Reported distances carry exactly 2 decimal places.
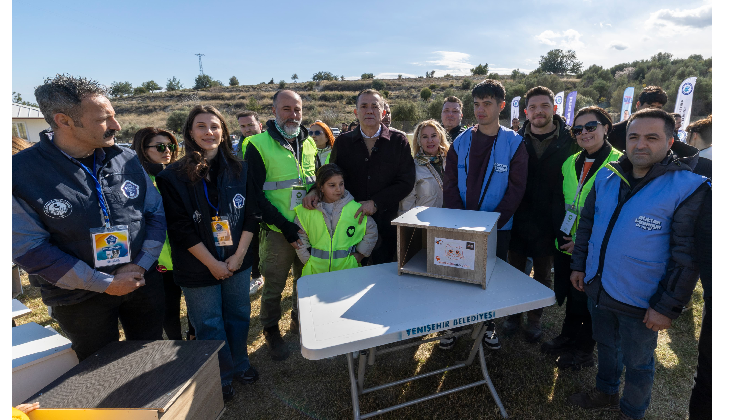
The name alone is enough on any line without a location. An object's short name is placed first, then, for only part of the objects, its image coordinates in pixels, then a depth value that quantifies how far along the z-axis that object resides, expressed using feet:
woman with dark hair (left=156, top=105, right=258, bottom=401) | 8.39
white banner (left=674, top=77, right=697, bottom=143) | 30.30
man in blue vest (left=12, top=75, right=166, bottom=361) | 6.33
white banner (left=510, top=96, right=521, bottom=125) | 57.08
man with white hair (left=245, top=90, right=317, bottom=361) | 10.41
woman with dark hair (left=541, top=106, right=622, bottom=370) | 9.33
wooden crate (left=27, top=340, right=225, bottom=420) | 5.70
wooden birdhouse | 7.27
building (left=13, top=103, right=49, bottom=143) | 85.61
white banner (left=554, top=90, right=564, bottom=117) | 49.08
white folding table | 5.97
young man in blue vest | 9.89
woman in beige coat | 12.04
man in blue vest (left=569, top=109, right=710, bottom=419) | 6.56
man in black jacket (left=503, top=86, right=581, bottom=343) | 10.38
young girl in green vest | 9.87
